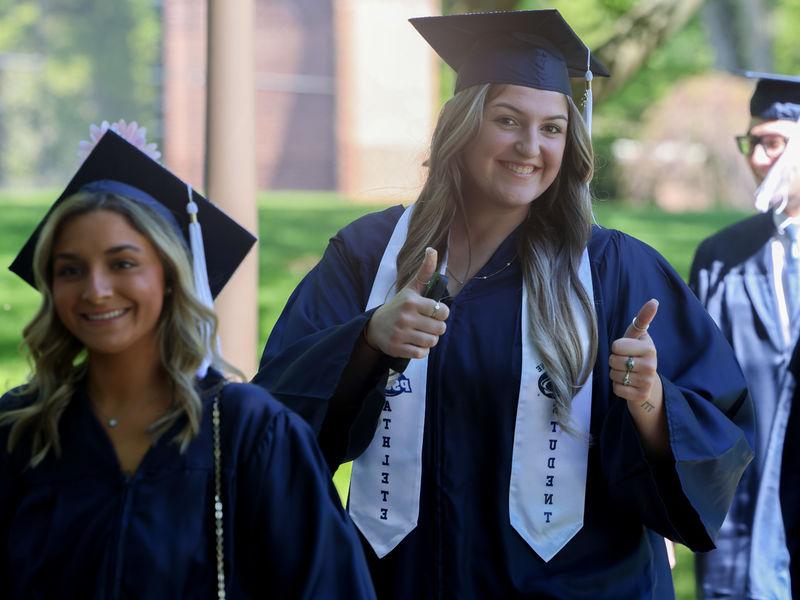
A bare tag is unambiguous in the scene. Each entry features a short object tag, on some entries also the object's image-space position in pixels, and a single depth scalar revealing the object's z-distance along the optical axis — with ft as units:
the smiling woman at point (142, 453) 16.79
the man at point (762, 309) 36.06
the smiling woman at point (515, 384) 21.62
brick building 192.54
